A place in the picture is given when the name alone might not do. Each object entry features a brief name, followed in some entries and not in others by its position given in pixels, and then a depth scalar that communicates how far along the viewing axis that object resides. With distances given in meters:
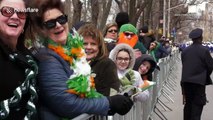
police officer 6.25
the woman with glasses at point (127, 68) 3.54
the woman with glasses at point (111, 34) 4.88
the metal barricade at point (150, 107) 2.82
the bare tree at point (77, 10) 10.87
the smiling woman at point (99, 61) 2.77
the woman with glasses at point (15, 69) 1.77
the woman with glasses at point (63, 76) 1.99
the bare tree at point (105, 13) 13.79
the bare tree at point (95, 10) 12.05
